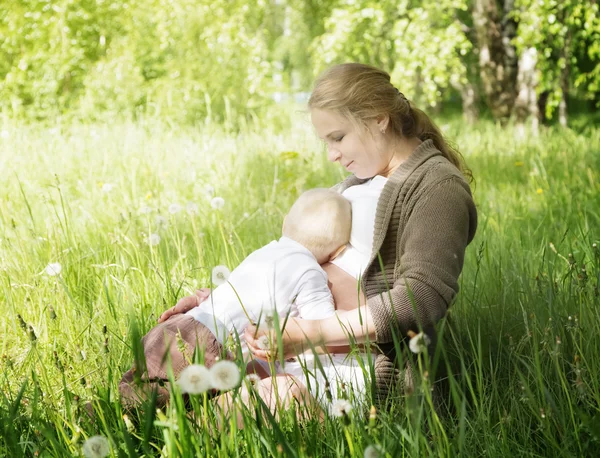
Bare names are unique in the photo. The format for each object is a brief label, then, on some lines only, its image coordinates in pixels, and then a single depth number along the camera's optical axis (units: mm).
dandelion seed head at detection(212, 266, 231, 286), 1977
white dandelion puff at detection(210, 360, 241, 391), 1165
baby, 1940
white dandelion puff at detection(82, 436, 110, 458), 1257
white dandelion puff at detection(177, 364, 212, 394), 1146
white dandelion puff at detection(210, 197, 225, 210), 2891
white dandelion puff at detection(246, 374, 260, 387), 1536
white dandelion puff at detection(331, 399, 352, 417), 1225
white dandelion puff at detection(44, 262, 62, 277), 2230
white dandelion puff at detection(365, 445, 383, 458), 1223
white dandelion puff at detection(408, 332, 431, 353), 1180
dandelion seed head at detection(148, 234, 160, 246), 2587
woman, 1791
